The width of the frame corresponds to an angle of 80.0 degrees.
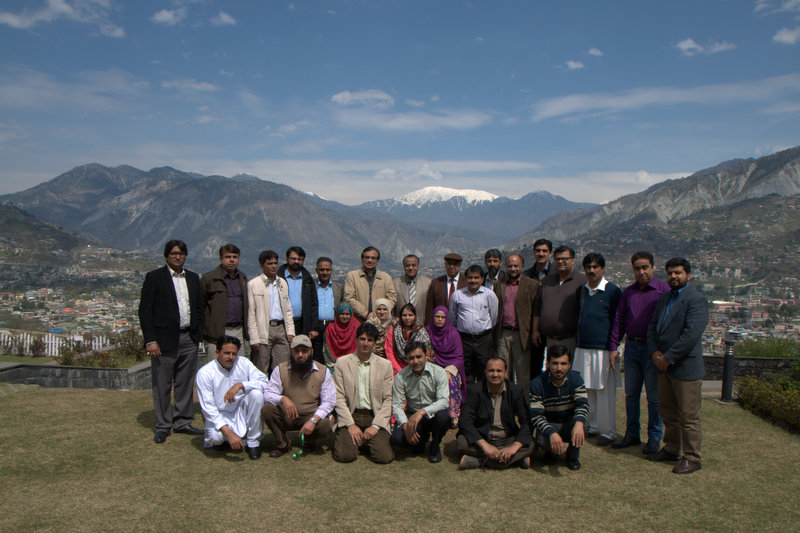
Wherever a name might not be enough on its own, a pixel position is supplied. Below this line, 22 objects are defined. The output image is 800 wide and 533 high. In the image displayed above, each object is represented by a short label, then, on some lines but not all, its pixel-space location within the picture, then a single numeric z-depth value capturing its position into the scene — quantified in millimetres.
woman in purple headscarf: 5379
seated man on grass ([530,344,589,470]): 4352
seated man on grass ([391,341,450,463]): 4531
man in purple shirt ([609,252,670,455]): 4742
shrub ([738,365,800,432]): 5598
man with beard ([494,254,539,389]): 5656
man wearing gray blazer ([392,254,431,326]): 6219
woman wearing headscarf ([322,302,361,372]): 5551
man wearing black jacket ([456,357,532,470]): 4340
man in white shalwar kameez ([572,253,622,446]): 4984
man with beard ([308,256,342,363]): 6137
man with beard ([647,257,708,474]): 4305
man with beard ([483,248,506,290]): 5932
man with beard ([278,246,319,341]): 5984
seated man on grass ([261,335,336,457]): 4663
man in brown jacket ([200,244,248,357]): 5457
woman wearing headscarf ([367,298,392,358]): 5438
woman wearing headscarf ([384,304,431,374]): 5086
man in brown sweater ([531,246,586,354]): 5270
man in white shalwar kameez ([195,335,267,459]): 4605
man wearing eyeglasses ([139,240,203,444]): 5059
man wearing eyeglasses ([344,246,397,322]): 6176
